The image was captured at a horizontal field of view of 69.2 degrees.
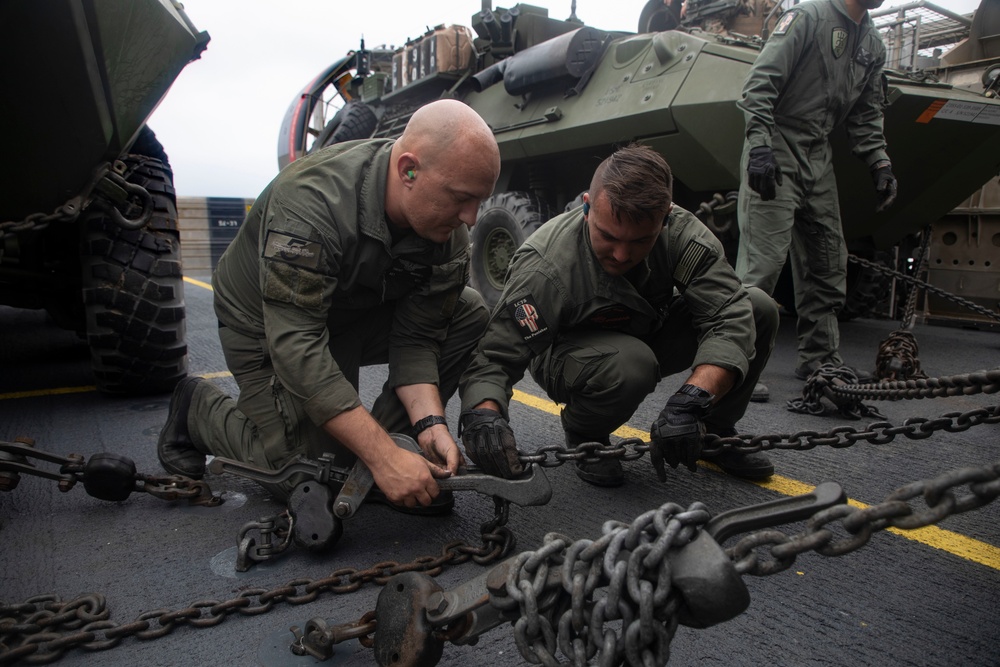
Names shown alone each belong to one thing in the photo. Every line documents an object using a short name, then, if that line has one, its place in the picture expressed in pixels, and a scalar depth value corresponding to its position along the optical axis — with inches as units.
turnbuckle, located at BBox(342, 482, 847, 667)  40.4
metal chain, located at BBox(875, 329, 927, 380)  143.4
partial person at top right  143.3
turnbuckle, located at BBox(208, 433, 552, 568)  71.8
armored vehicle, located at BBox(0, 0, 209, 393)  95.0
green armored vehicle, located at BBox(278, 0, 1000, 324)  175.3
